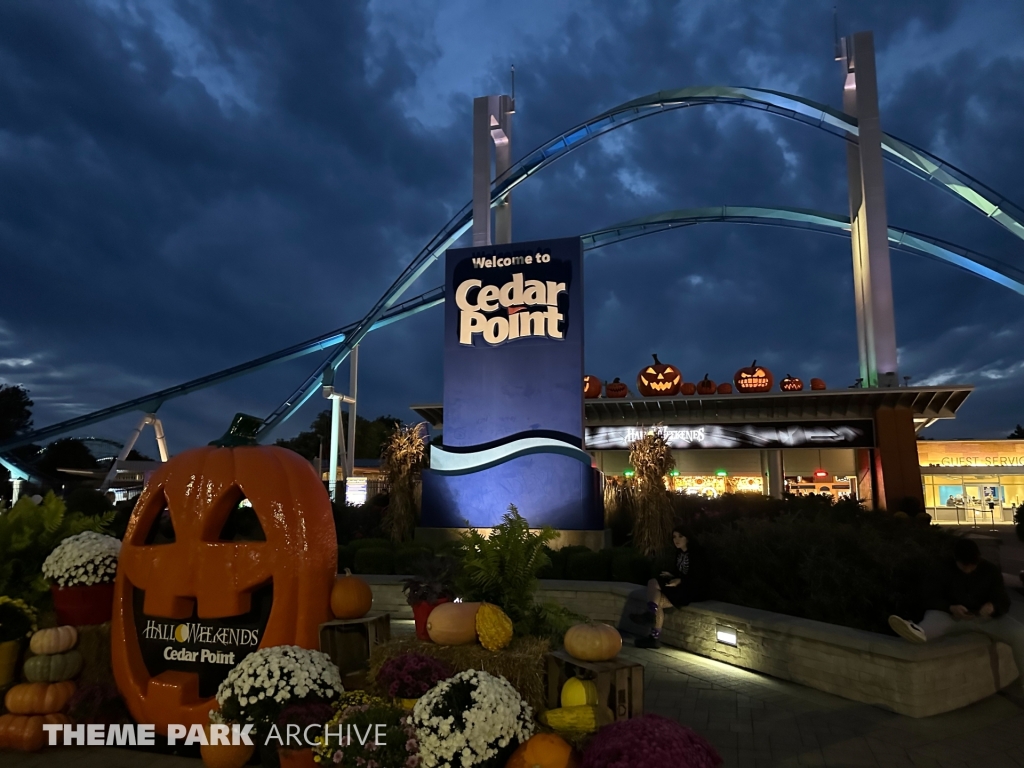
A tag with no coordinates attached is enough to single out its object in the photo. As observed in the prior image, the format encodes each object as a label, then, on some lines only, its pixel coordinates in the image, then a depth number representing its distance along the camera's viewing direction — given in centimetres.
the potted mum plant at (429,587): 492
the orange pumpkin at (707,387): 2356
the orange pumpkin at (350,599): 470
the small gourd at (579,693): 379
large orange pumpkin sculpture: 429
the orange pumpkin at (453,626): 427
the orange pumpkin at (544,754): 342
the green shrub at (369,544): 1066
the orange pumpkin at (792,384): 2331
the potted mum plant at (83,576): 468
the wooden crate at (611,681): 377
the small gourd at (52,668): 448
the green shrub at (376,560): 973
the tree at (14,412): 4900
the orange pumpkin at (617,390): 2455
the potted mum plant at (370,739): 334
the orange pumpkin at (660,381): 2383
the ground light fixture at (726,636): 648
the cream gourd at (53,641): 452
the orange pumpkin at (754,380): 2375
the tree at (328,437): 6291
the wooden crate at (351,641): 455
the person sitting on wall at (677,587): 707
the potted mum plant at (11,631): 455
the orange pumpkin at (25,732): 430
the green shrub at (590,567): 906
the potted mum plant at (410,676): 386
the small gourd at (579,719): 364
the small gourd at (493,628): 412
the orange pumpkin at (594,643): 394
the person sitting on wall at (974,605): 534
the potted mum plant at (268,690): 373
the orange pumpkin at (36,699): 439
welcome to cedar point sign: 1211
